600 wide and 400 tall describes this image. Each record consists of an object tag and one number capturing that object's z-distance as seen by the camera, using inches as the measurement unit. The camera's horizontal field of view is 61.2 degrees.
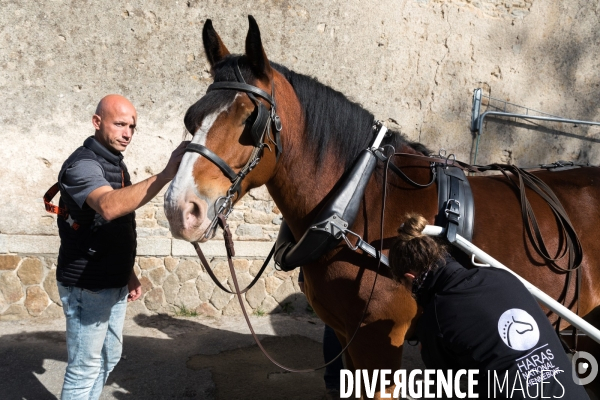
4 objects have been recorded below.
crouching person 71.7
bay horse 82.3
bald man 102.0
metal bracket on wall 202.1
